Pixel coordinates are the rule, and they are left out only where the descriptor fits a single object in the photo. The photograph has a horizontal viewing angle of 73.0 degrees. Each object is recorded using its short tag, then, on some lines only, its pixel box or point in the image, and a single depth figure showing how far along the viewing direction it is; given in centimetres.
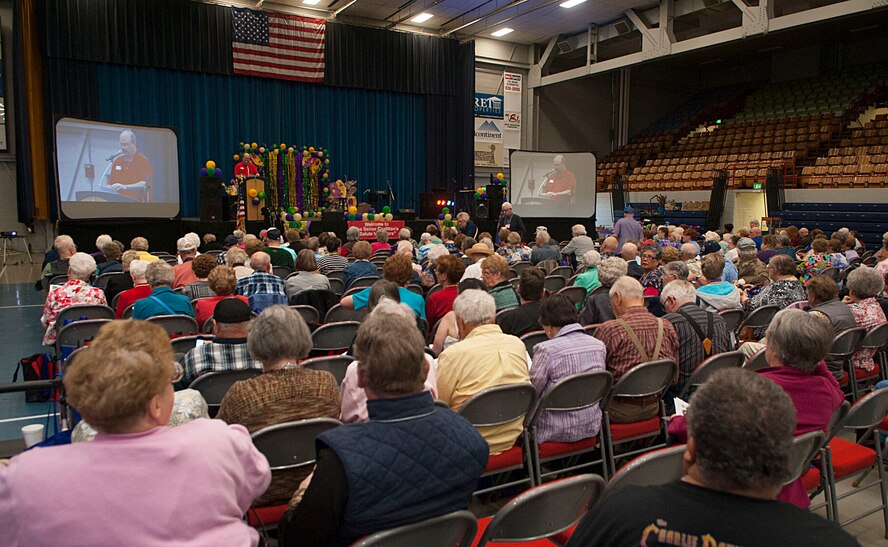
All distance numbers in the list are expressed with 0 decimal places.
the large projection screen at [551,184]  1485
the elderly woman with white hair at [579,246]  838
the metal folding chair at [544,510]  159
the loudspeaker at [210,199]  1251
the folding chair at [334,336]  397
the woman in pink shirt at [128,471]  124
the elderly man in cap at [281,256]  685
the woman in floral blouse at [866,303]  415
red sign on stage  1224
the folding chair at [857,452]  258
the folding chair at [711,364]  315
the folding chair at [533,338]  372
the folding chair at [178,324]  390
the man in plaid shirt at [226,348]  278
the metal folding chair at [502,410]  252
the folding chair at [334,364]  306
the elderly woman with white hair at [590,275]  559
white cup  244
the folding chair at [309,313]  466
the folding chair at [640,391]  295
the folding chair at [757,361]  323
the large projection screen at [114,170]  1060
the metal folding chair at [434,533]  143
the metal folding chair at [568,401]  272
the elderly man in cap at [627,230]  1077
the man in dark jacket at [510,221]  1173
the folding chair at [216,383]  267
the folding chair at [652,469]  172
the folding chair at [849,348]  368
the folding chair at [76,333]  397
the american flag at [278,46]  1495
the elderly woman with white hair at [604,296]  442
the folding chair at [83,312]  434
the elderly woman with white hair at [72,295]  464
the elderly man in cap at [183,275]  559
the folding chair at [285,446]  202
